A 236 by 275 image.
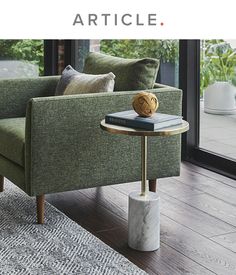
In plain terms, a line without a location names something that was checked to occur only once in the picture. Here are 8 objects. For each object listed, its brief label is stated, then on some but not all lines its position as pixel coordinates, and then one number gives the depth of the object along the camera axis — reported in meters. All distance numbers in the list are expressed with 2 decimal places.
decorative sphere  2.79
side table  2.75
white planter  4.14
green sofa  3.02
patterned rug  2.58
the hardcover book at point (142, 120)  2.75
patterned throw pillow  3.31
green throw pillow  3.35
